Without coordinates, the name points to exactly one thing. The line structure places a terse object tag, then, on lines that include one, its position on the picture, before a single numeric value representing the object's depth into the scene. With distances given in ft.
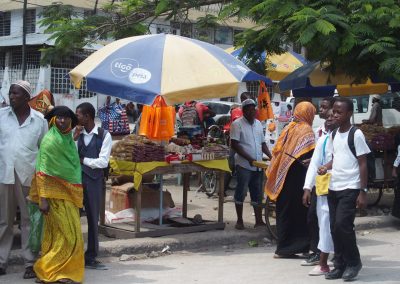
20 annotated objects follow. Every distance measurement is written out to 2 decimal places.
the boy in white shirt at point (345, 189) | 22.34
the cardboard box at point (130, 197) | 30.86
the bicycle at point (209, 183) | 42.91
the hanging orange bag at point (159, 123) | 30.73
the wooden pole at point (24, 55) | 103.50
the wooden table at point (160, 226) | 29.01
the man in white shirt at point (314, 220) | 24.76
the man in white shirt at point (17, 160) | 22.57
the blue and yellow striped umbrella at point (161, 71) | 28.07
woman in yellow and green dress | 21.43
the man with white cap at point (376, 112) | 56.28
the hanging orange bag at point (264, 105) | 34.83
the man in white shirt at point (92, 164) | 24.36
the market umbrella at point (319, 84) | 37.86
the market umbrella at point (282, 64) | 45.16
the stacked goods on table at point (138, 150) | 28.55
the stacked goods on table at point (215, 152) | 30.48
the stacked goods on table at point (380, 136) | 38.11
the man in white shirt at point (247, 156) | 32.12
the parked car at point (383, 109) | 62.44
